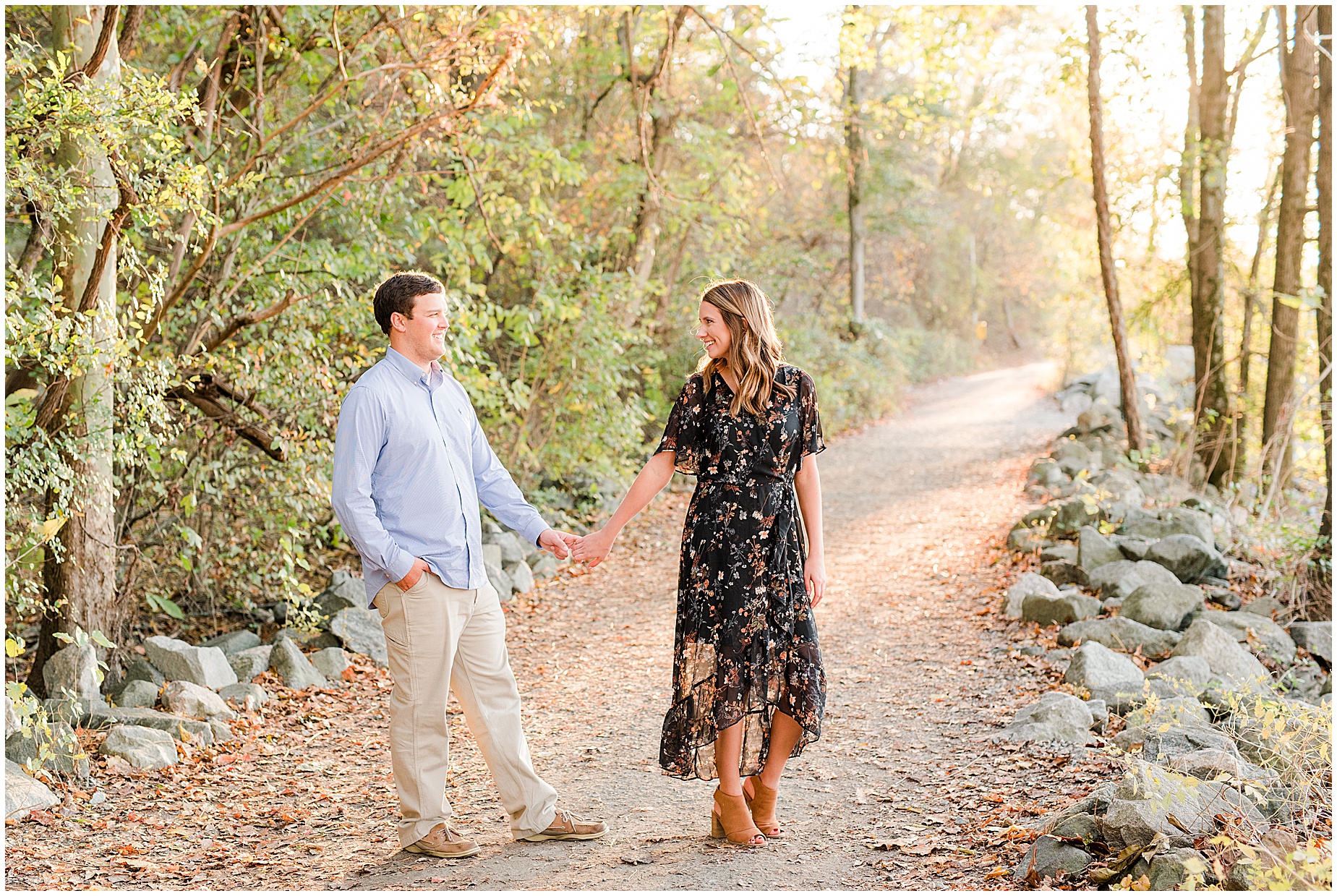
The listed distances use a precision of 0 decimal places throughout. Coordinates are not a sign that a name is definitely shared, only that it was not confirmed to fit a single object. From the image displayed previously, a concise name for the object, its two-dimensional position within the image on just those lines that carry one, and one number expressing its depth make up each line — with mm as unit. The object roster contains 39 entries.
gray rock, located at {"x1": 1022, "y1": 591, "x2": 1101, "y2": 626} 6684
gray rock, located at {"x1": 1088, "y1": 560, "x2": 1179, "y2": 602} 6848
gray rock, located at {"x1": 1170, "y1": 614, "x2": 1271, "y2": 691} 5525
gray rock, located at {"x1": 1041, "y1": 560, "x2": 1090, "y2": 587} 7574
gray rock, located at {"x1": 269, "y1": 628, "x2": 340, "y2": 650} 6652
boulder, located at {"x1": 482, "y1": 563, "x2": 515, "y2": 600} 8000
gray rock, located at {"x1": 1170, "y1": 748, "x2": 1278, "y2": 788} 3688
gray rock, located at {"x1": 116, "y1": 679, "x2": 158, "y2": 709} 5336
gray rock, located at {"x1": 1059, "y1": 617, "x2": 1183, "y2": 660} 6082
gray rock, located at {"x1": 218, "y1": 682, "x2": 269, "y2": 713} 5562
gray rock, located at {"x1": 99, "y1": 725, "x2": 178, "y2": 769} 4652
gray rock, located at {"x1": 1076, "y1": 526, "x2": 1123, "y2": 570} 7605
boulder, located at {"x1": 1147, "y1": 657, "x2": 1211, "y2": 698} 5039
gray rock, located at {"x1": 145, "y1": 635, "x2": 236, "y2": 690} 5699
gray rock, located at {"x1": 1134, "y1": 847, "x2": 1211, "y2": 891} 2959
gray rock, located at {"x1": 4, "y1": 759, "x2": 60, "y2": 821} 4020
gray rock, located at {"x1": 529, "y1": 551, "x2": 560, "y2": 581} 8852
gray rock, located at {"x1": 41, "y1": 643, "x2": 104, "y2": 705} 5156
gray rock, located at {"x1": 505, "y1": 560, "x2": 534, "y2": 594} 8320
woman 3613
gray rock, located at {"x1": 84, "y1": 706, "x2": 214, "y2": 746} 4980
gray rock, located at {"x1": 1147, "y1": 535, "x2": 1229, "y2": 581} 7344
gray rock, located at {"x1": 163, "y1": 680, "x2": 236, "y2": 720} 5297
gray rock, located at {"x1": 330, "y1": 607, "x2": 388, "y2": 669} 6613
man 3475
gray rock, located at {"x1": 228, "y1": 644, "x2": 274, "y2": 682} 5973
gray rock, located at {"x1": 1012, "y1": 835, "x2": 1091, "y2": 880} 3264
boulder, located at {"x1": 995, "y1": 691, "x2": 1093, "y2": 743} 4699
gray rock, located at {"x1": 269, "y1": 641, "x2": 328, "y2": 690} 5977
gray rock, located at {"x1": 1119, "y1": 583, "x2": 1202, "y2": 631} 6430
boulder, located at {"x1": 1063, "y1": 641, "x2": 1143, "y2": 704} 5219
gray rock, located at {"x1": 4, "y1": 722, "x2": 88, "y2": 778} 4379
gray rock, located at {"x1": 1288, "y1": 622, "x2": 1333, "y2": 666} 6211
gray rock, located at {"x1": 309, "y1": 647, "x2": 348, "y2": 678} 6215
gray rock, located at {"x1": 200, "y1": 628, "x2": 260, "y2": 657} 6438
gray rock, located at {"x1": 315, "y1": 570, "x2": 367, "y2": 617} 7020
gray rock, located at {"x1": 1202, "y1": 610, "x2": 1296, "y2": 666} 6152
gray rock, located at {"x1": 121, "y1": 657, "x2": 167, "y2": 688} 5641
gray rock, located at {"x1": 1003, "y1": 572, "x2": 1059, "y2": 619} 7086
